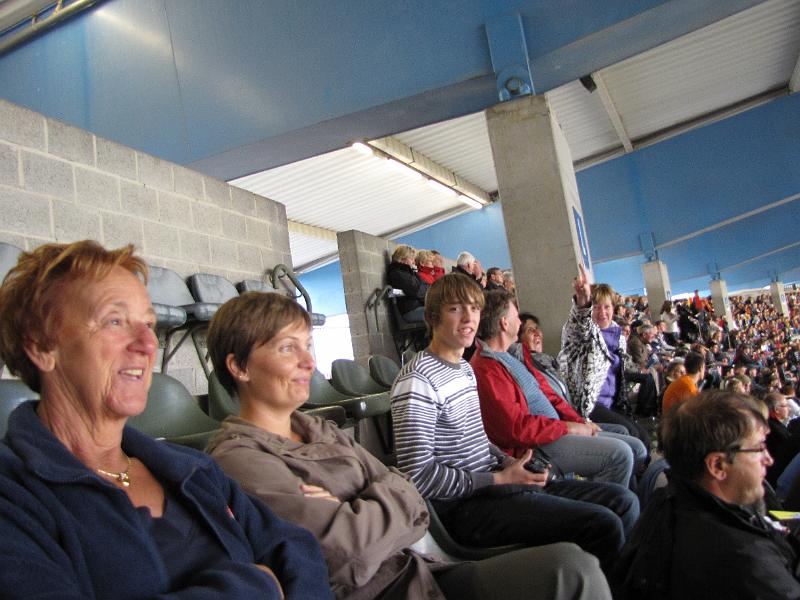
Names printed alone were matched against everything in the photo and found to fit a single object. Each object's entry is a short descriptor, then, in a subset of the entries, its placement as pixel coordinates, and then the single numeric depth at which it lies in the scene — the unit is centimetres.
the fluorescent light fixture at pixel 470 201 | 1298
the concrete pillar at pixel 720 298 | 1820
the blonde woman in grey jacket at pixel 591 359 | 335
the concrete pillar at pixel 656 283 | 1373
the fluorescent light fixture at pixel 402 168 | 1013
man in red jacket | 232
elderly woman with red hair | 89
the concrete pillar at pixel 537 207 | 516
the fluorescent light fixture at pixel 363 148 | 888
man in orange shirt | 453
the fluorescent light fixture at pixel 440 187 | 1153
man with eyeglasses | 141
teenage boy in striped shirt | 182
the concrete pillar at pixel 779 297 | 2325
